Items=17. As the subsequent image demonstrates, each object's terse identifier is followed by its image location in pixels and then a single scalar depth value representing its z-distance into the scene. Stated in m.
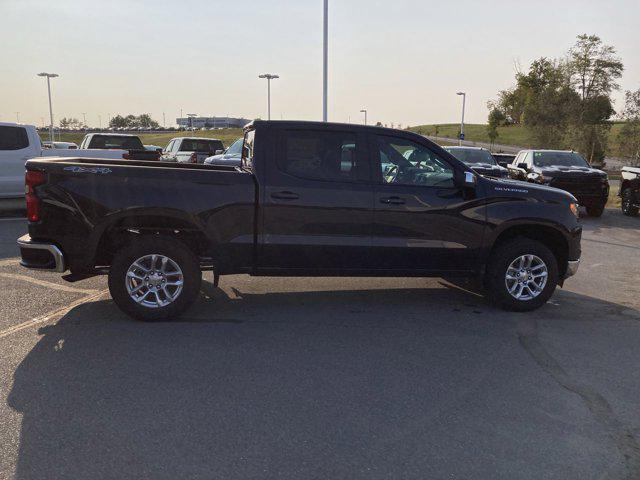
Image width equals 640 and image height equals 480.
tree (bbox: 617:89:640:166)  26.45
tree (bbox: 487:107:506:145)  67.69
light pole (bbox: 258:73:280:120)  44.16
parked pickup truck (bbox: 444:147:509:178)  16.80
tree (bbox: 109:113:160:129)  170.62
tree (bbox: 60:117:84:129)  157.88
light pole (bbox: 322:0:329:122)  27.44
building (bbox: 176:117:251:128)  160.52
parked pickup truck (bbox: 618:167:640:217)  15.79
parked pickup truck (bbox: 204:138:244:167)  16.39
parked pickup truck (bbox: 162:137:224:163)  22.31
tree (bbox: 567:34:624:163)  41.83
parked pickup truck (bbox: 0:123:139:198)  12.66
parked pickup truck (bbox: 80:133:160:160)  19.12
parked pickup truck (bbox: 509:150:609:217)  15.40
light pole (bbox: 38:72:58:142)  61.12
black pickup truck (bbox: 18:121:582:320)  5.43
